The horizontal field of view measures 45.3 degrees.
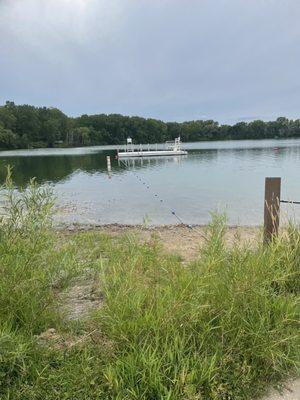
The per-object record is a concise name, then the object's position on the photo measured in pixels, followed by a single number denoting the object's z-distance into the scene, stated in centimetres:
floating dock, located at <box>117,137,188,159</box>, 5469
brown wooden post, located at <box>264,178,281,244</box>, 429
